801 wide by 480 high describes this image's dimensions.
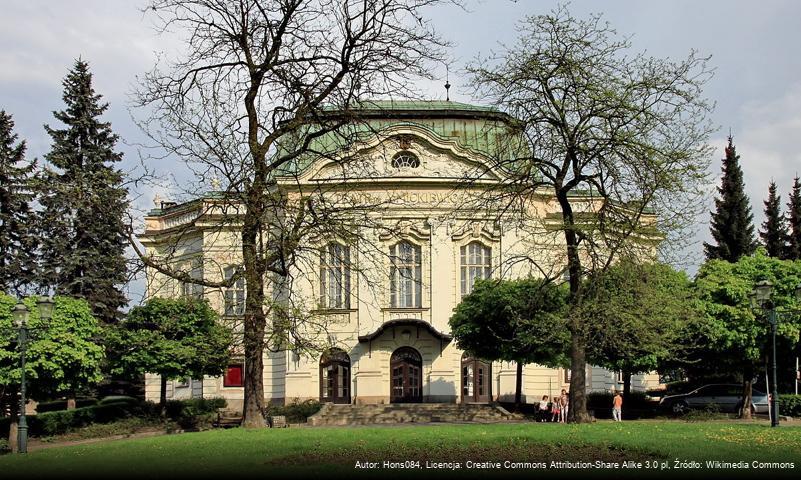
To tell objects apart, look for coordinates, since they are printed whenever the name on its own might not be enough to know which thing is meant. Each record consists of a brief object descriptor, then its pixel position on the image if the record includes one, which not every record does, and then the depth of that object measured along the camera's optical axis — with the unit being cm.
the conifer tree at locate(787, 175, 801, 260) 5406
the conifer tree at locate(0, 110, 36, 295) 4291
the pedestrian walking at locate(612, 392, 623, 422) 3362
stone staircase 3788
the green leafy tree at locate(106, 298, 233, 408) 3806
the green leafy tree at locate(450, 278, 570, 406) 3694
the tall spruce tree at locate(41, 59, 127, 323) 4291
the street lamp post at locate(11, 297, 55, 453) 2302
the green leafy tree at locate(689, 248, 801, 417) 3525
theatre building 4316
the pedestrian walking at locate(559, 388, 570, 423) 3609
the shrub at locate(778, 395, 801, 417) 3709
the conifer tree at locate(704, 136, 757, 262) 5362
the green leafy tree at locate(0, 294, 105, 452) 3231
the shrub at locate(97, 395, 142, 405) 4543
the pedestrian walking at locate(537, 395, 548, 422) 3759
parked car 3866
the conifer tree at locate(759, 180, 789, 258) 5441
